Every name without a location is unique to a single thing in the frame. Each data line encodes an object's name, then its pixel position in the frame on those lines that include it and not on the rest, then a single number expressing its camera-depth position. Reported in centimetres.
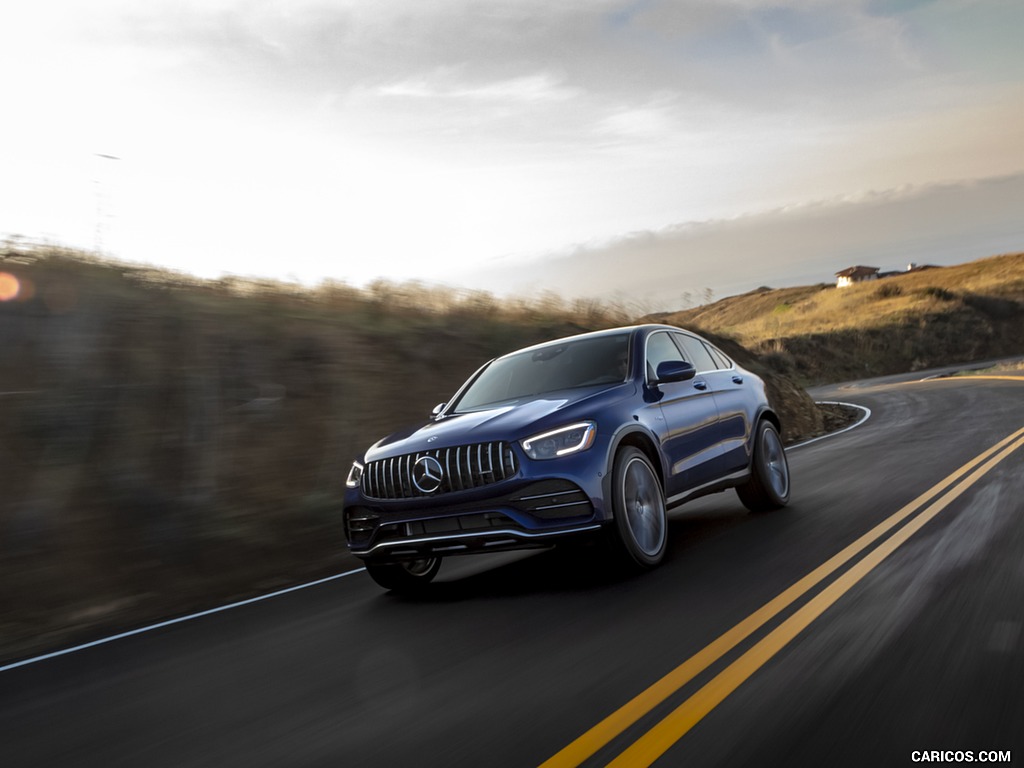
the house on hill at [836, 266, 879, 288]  15075
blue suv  620
